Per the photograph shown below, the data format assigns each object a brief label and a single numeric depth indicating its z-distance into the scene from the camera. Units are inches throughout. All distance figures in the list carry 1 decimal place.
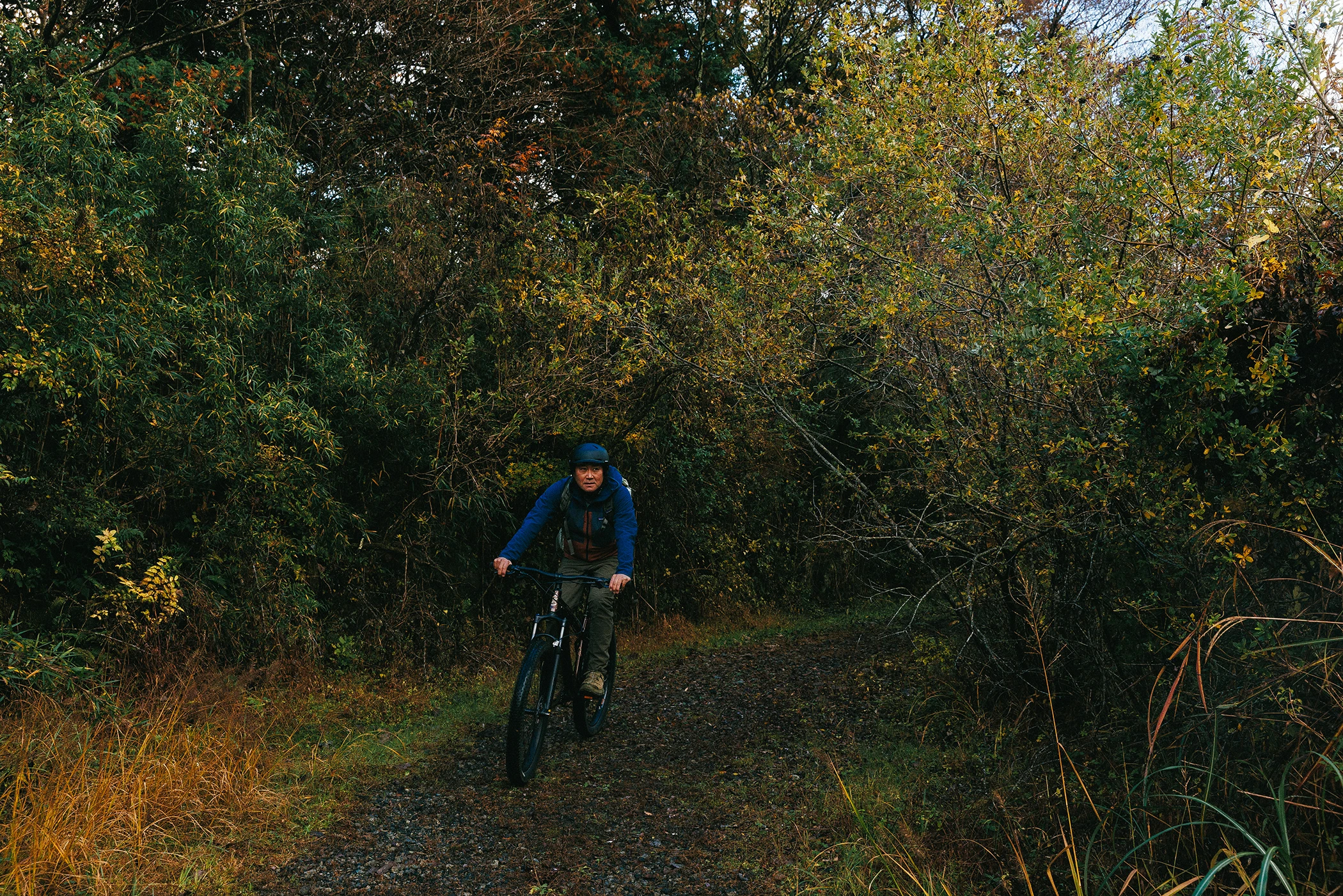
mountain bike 210.1
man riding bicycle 233.5
